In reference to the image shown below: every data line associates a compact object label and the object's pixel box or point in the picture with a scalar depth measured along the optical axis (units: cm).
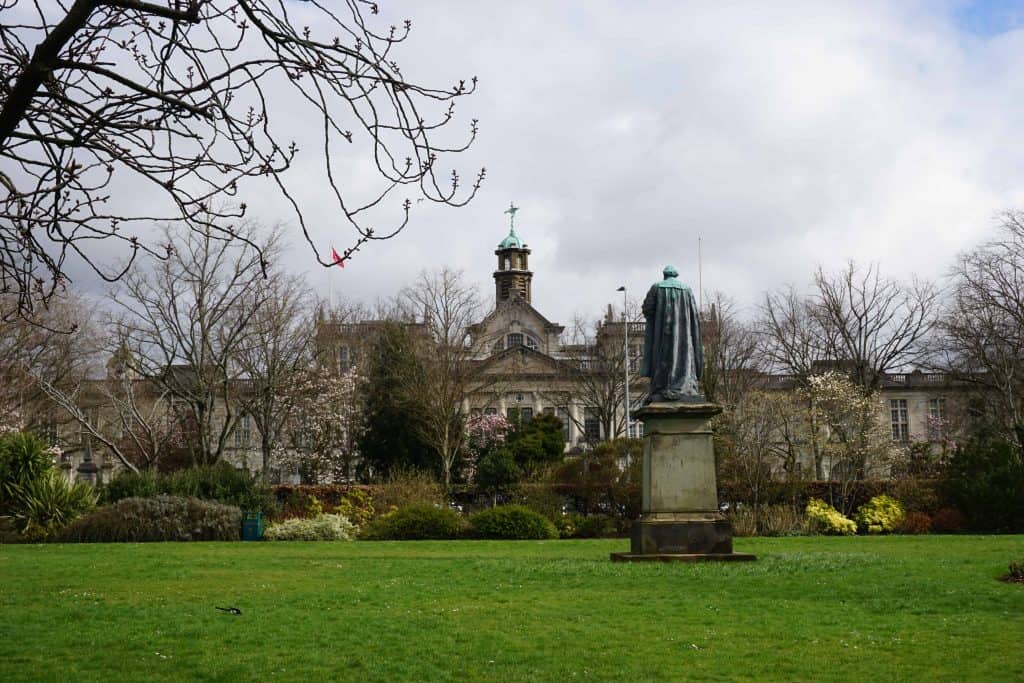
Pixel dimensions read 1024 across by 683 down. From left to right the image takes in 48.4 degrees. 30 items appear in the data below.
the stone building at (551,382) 5878
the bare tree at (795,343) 6162
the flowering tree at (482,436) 5531
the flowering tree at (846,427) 4316
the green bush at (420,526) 2872
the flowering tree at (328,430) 5403
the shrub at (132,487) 3256
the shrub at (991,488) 3056
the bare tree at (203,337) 4391
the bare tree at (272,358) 4709
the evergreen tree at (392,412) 5234
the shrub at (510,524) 2894
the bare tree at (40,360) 4522
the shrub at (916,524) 3189
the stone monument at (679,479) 1781
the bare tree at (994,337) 4722
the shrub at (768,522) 3039
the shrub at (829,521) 3141
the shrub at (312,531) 2911
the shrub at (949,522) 3167
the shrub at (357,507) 3259
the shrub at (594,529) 3081
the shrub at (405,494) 3350
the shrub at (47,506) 2844
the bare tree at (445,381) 5056
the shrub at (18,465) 2883
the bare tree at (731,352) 6096
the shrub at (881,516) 3238
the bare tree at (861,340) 5916
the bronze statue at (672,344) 1862
